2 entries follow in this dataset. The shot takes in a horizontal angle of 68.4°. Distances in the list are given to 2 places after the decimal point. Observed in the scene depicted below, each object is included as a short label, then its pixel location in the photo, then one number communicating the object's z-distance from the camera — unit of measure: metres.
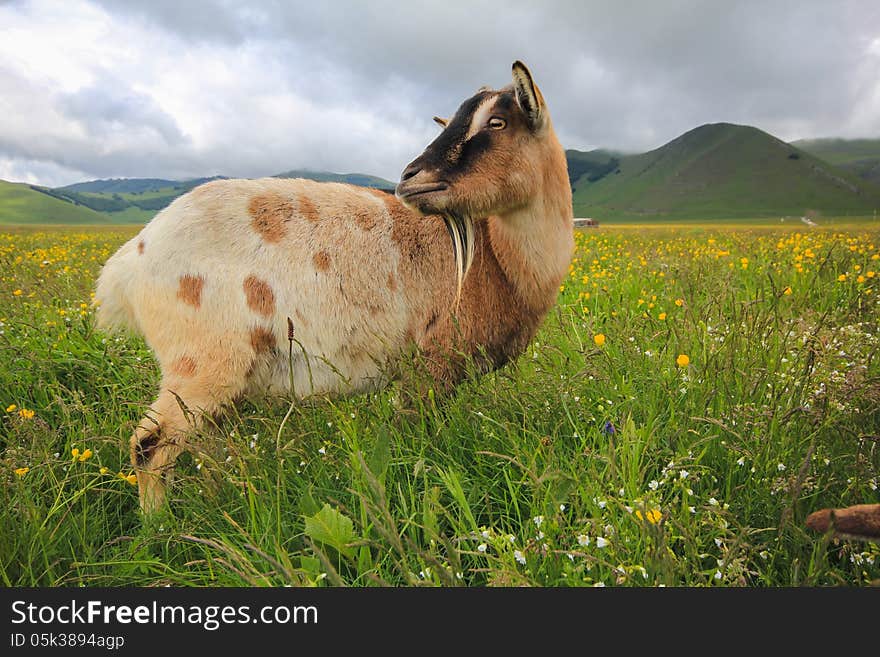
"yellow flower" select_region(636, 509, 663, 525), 0.73
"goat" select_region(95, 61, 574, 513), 1.04
